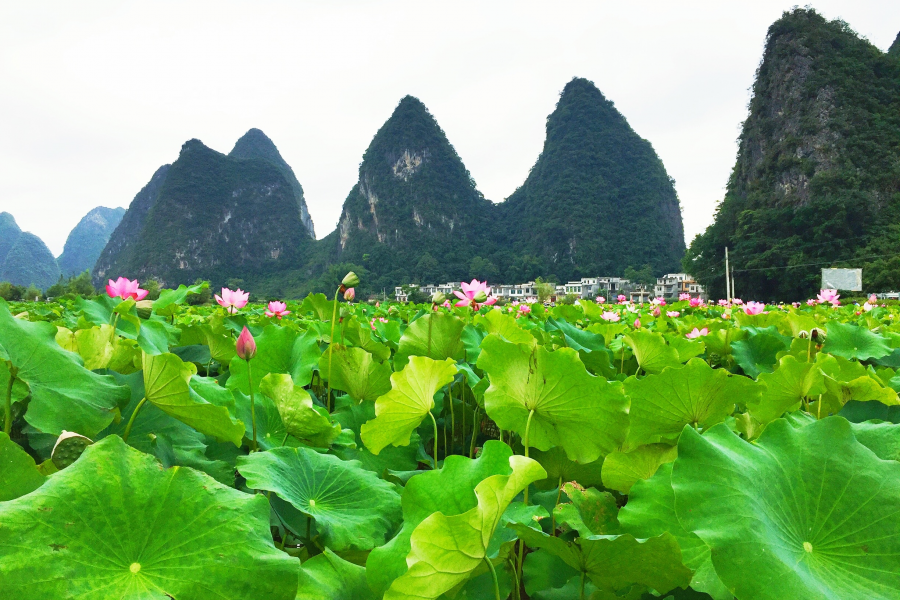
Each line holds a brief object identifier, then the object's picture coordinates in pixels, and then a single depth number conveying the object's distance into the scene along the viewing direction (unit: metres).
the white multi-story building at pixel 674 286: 114.65
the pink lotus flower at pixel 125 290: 3.44
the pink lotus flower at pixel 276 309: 5.91
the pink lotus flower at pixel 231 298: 4.53
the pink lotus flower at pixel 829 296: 8.44
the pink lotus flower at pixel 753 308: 6.50
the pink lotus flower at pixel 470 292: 4.56
